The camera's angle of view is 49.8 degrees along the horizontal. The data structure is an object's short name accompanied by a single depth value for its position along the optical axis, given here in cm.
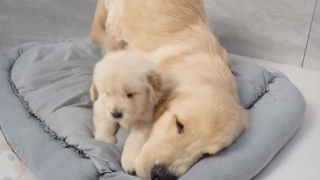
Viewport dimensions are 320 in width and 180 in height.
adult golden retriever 132
